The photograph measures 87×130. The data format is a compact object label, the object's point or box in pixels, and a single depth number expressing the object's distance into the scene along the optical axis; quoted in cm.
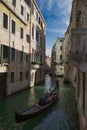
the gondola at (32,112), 495
